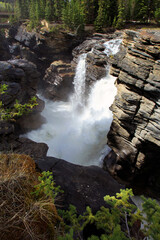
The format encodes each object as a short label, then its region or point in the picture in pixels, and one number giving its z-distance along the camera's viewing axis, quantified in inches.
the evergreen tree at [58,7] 1481.7
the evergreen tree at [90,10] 1379.2
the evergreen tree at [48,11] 1421.4
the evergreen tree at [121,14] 1266.0
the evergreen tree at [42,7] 1583.9
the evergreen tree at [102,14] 1280.8
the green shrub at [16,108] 246.5
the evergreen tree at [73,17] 1246.3
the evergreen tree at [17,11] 1756.4
